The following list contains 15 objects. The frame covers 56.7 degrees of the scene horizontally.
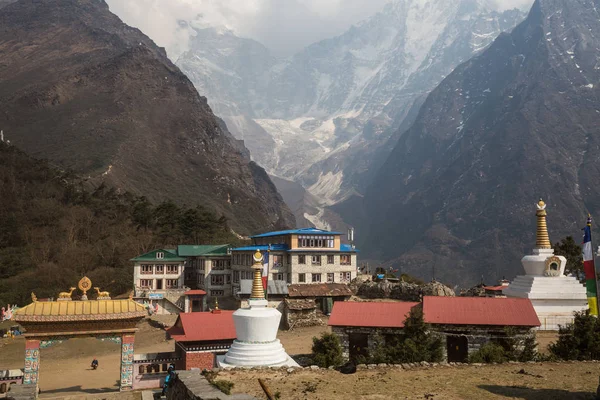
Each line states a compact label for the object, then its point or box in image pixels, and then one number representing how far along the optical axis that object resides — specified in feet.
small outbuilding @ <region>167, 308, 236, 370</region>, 94.48
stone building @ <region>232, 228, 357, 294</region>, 199.93
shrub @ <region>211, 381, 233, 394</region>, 56.17
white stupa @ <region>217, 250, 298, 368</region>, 77.10
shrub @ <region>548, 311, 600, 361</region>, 81.46
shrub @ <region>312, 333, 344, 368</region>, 86.89
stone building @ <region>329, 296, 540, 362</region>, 94.22
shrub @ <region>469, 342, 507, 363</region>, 78.64
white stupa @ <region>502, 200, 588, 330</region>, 121.29
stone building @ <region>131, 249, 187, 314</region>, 203.92
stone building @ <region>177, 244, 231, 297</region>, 218.18
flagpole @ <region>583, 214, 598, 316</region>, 102.42
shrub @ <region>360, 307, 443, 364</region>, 81.15
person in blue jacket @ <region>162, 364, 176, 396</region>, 73.24
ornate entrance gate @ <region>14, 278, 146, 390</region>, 86.99
